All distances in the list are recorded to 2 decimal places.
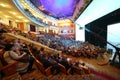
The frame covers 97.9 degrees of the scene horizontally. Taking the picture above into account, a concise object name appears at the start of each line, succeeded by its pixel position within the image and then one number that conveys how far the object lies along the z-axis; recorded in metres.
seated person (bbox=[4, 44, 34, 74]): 1.42
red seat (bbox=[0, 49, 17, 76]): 1.32
